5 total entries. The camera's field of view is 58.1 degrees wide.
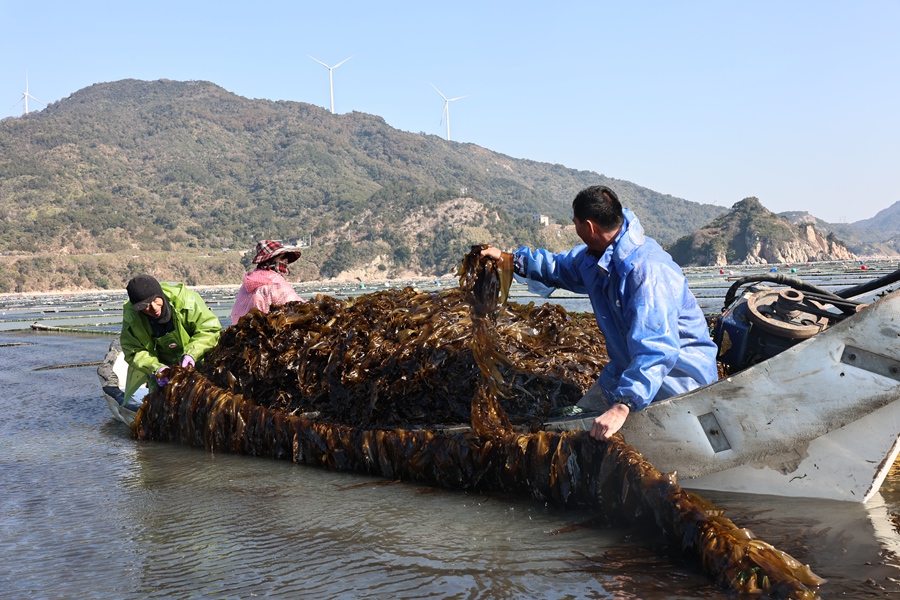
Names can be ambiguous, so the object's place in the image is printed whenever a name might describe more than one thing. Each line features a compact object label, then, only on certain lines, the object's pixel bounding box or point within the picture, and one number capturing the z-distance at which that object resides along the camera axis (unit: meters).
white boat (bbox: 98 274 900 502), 4.13
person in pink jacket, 8.34
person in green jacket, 7.69
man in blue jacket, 4.23
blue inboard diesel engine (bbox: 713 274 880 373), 5.07
